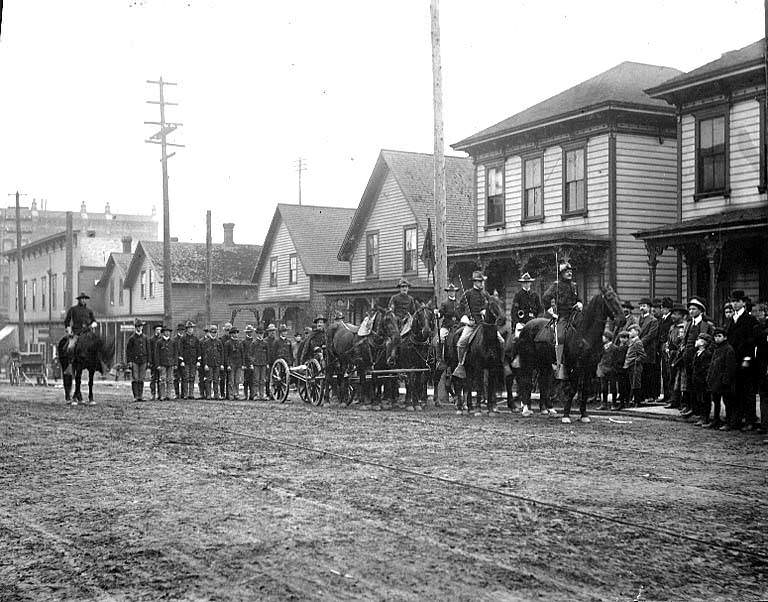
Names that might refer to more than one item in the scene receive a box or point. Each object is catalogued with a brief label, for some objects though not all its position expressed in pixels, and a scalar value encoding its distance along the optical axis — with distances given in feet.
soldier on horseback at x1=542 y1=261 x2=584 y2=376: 53.06
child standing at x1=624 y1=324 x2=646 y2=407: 61.26
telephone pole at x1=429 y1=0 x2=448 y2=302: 71.97
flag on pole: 76.18
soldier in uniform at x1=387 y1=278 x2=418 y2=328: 66.42
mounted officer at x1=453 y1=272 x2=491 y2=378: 59.21
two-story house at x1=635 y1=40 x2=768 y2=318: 72.79
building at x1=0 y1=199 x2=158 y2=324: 301.73
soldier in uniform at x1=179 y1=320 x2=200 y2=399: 81.81
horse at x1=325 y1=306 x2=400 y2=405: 65.82
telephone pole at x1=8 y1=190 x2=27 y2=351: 172.35
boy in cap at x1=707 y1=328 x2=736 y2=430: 47.26
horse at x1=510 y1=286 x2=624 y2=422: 51.75
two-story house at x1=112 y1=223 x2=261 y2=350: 178.19
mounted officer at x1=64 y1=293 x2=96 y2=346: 70.44
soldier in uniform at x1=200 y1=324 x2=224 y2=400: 83.20
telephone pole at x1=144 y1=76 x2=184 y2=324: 118.83
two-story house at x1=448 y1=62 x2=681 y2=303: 87.97
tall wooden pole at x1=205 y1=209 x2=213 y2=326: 130.95
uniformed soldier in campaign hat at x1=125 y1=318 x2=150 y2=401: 77.46
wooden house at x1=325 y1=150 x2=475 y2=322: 118.52
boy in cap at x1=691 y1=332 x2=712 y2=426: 51.11
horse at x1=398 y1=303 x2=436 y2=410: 64.23
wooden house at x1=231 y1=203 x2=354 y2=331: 147.13
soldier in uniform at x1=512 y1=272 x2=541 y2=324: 61.21
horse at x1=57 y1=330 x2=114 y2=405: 70.18
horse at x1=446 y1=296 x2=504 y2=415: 58.13
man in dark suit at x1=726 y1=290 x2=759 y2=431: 46.57
